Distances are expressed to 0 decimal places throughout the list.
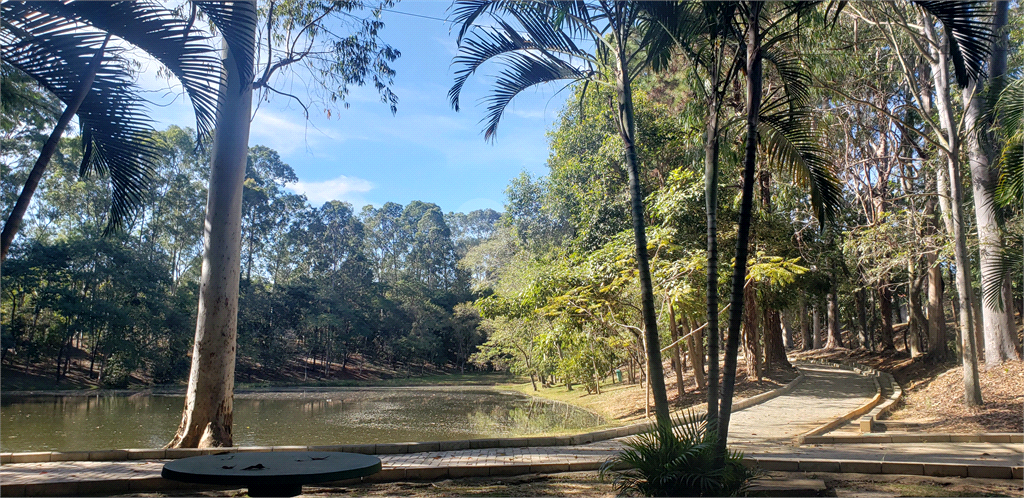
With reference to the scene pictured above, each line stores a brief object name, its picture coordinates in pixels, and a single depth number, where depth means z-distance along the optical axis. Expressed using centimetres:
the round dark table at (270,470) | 315
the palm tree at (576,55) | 502
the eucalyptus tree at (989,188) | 896
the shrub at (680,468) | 397
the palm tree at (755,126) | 428
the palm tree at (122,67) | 385
